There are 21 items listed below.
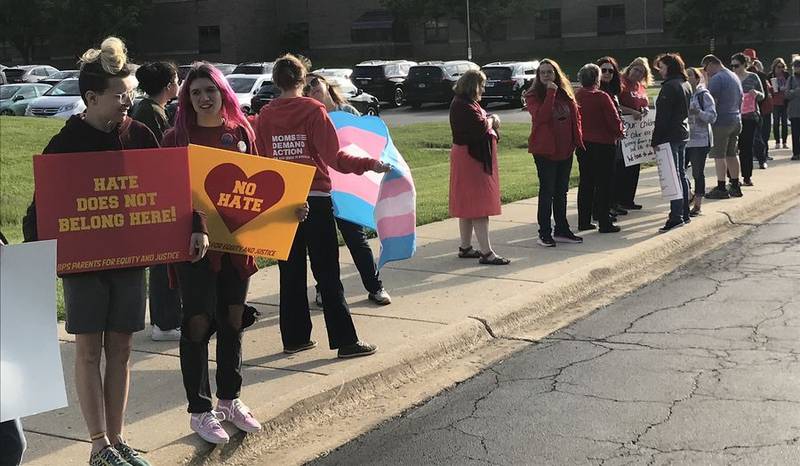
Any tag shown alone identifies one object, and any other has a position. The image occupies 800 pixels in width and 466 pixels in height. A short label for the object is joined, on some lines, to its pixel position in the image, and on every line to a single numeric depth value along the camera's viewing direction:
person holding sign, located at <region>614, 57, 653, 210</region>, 11.67
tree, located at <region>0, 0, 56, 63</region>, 62.94
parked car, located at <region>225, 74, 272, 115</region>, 30.66
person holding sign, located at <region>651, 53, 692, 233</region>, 10.64
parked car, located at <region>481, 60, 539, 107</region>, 36.41
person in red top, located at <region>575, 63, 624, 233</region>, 10.48
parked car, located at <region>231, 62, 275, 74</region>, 39.00
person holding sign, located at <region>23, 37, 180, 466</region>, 4.07
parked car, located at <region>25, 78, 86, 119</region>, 29.28
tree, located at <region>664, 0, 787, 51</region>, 55.78
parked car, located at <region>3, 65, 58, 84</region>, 44.75
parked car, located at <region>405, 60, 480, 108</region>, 37.69
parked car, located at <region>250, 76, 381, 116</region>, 28.87
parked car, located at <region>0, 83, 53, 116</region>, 31.72
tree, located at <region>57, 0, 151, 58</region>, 62.19
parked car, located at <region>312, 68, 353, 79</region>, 37.57
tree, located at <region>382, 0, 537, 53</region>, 60.31
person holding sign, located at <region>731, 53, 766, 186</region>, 14.05
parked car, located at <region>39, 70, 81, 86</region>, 39.36
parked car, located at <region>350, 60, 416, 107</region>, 39.69
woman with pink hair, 4.62
